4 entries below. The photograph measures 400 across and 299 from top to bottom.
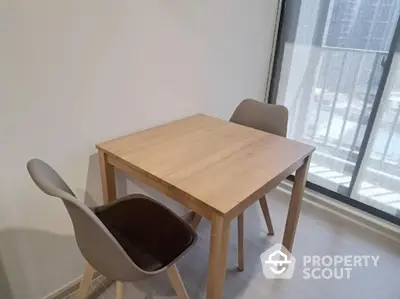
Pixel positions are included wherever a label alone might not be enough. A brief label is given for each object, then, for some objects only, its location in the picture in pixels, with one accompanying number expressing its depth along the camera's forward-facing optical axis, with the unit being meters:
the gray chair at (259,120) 1.73
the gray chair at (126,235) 0.87
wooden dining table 1.06
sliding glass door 1.94
